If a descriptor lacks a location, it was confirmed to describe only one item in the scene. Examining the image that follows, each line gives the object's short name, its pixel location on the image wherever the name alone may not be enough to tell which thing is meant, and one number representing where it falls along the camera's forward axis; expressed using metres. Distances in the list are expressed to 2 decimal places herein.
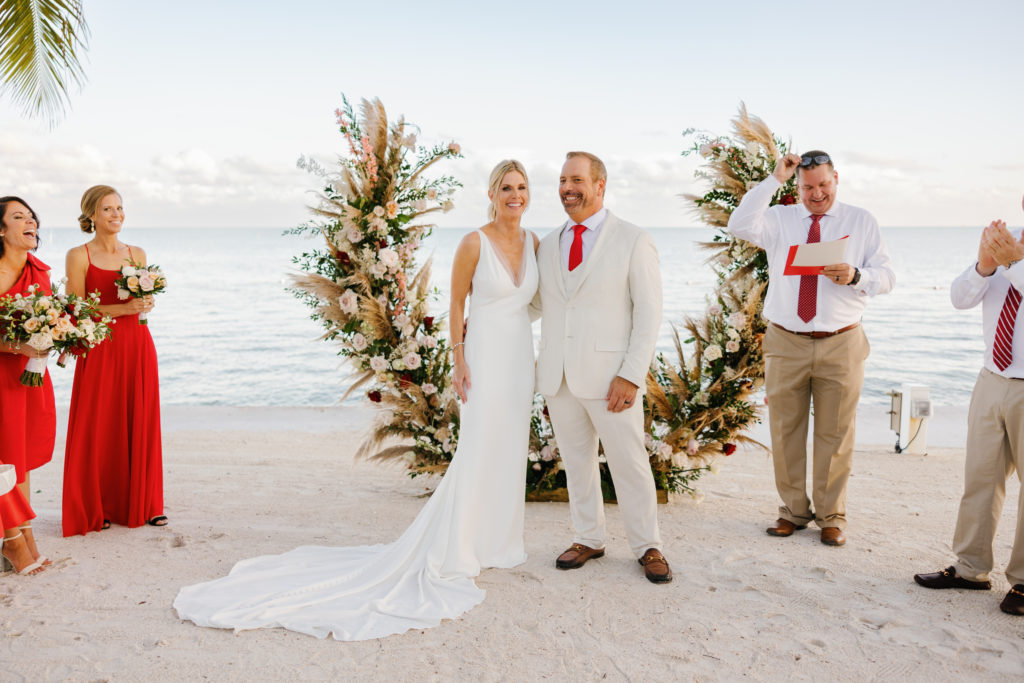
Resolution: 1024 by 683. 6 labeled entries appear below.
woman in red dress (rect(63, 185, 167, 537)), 5.20
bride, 4.25
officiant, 4.84
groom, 4.23
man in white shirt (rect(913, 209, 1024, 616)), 3.90
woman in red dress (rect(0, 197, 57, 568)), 4.56
